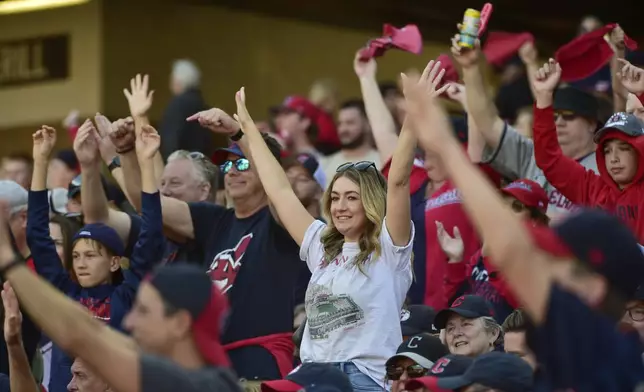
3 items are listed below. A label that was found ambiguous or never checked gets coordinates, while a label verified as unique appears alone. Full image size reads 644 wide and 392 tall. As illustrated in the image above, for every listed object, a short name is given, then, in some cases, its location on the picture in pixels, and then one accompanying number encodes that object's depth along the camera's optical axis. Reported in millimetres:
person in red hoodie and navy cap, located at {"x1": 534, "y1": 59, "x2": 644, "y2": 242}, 13422
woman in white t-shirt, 11773
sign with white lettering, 27828
